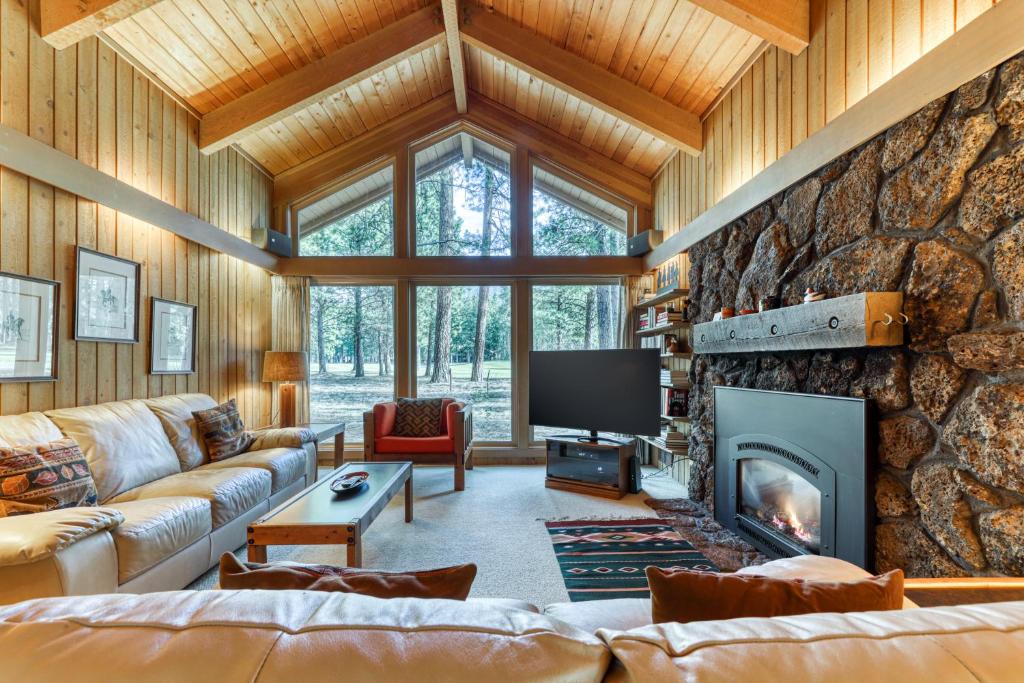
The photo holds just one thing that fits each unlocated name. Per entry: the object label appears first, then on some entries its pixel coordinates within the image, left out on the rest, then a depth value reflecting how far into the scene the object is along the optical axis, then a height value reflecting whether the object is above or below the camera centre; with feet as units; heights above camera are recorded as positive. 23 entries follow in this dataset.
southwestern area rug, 7.75 -4.09
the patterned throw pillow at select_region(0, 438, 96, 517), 6.24 -1.93
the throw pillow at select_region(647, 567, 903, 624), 2.78 -1.56
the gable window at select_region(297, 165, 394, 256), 16.93 +4.69
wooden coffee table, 6.71 -2.71
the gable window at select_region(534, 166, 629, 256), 17.02 +4.53
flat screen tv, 12.50 -1.32
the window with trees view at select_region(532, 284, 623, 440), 17.17 +1.21
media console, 12.65 -3.46
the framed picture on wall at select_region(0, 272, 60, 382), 7.70 +0.31
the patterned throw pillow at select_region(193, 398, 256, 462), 10.85 -2.11
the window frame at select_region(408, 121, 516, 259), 16.98 +7.11
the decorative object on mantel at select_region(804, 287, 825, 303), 7.35 +0.81
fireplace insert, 6.71 -2.23
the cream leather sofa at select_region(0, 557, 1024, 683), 1.78 -1.23
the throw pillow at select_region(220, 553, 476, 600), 2.81 -1.48
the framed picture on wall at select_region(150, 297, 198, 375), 11.02 +0.20
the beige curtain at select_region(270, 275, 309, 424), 16.47 +0.98
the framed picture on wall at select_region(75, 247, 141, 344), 9.09 +1.01
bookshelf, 13.12 -0.24
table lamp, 14.66 -0.86
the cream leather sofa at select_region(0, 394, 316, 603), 5.21 -2.57
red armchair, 13.10 -2.88
